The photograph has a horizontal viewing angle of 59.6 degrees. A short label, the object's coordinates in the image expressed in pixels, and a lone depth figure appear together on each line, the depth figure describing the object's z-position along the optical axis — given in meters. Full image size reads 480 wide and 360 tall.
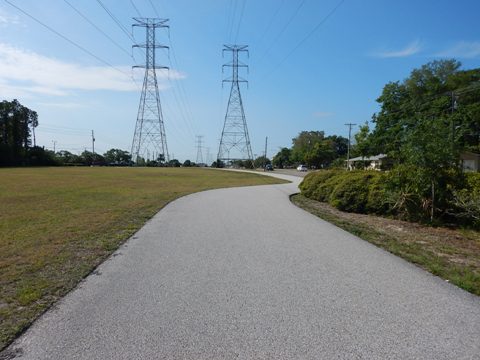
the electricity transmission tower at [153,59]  52.85
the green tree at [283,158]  165.38
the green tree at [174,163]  115.76
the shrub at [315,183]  19.00
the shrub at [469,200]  9.96
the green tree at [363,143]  61.81
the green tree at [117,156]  140.19
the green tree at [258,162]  138.12
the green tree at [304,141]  145.10
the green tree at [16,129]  97.31
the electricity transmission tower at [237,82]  60.34
